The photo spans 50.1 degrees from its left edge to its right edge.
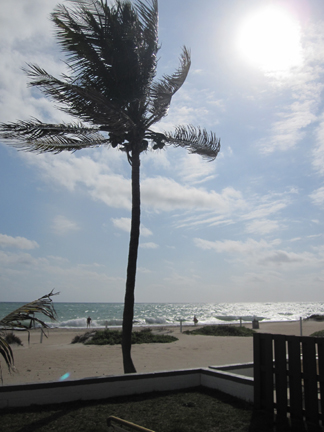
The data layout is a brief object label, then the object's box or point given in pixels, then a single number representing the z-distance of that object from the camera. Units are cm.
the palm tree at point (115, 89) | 803
